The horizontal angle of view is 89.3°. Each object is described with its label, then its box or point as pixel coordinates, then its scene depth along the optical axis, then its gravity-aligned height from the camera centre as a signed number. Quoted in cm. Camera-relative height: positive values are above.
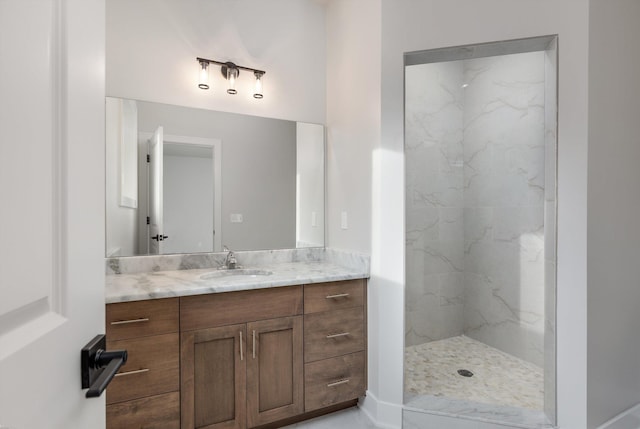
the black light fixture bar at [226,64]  227 +106
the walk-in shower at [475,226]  265 -14
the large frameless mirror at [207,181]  211 +22
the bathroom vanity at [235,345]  157 -75
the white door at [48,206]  39 +0
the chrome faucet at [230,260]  227 -36
